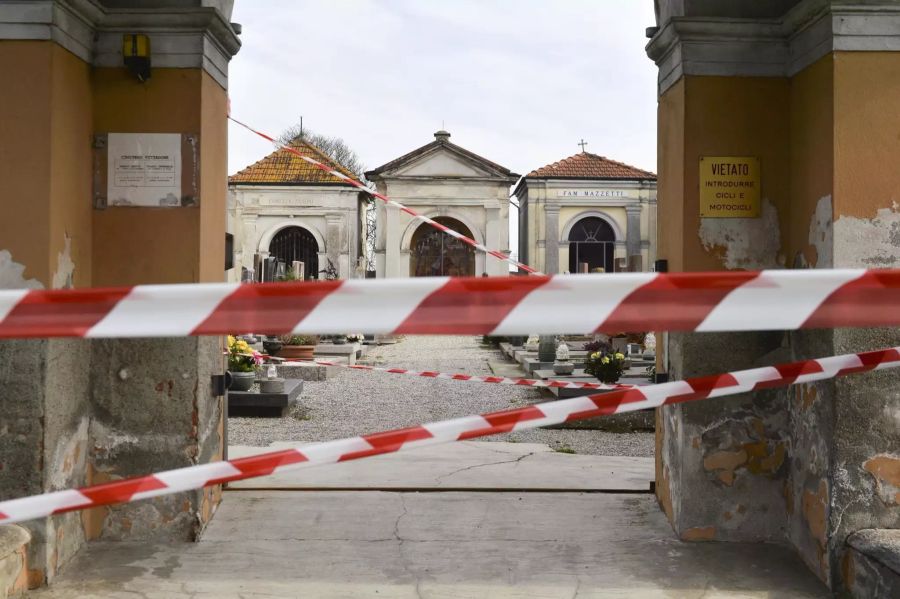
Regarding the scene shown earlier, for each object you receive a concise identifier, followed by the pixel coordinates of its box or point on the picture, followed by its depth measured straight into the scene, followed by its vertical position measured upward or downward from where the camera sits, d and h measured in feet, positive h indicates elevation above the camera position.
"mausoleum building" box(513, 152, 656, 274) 103.19 +10.94
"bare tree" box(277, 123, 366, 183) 136.36 +25.81
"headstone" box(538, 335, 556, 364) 46.62 -2.78
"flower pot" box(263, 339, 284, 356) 47.97 -2.65
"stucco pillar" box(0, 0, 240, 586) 13.55 +0.81
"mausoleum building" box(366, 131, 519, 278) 102.94 +13.92
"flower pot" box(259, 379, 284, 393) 32.48 -3.33
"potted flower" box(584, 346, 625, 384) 35.81 -2.80
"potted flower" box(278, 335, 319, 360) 48.85 -2.79
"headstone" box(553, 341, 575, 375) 41.34 -3.19
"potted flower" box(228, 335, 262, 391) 32.68 -2.55
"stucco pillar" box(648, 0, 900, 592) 12.78 +1.58
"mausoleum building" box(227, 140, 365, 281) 101.35 +10.43
